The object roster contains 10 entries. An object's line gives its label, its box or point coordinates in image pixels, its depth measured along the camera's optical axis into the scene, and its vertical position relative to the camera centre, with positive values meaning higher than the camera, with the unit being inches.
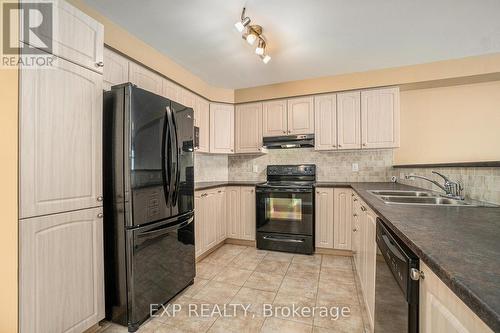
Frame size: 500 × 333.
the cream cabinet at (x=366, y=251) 57.5 -26.4
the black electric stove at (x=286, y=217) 116.4 -27.1
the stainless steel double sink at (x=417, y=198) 63.1 -10.1
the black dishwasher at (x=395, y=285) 30.8 -19.8
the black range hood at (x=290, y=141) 127.4 +14.8
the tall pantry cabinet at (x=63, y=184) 46.0 -4.2
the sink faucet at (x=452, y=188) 68.0 -6.9
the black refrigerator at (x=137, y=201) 61.2 -10.1
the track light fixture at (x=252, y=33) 67.9 +45.5
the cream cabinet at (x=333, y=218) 112.7 -26.6
